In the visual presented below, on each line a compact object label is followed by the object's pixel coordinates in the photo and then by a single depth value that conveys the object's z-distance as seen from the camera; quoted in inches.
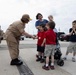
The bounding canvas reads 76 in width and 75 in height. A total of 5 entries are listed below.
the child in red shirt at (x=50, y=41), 100.5
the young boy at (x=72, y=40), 121.7
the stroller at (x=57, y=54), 112.6
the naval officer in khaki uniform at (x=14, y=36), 106.8
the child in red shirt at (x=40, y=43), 114.0
